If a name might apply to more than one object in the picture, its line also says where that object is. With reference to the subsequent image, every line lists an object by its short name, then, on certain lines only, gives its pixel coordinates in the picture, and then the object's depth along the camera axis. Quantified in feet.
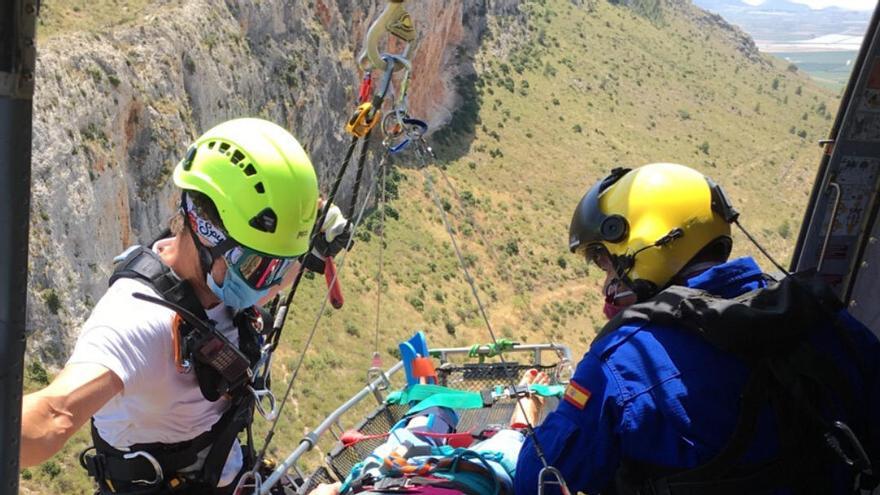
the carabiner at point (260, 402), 10.30
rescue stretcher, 12.92
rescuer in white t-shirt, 8.75
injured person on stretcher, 10.40
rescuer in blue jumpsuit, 7.88
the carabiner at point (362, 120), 11.98
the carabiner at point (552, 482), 8.36
